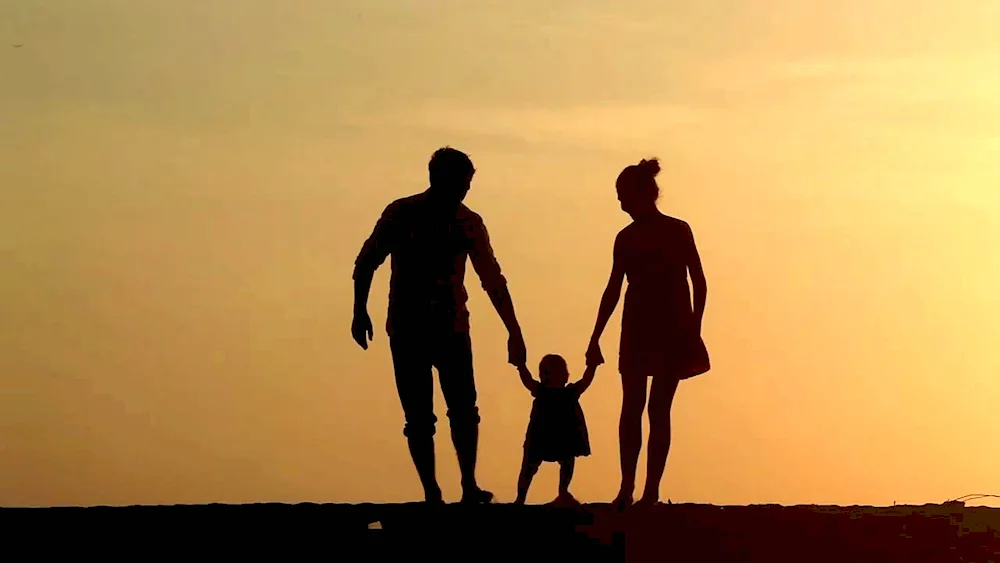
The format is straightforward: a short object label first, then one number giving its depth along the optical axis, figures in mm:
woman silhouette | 14625
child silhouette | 16109
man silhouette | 13680
